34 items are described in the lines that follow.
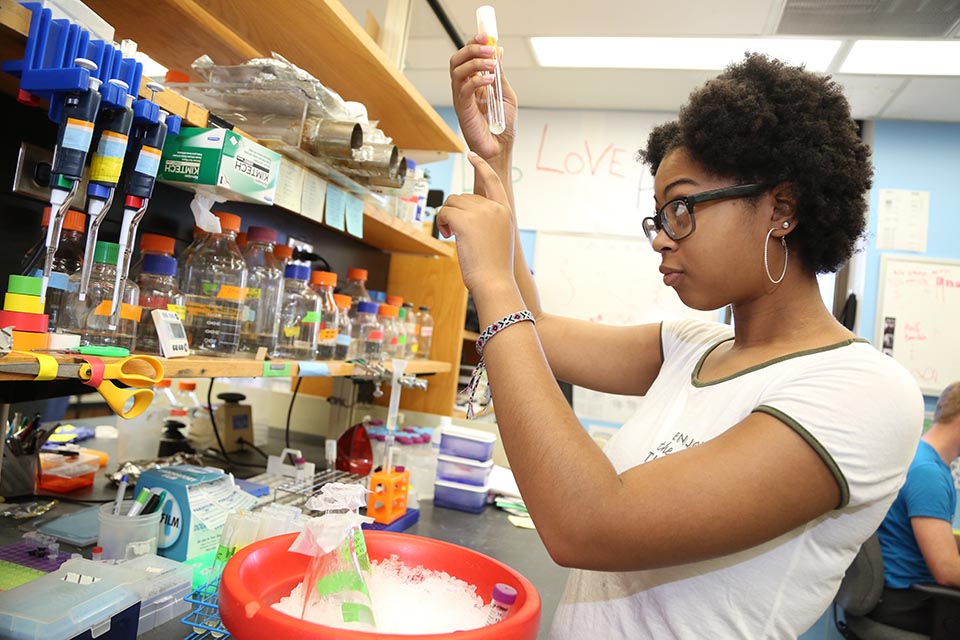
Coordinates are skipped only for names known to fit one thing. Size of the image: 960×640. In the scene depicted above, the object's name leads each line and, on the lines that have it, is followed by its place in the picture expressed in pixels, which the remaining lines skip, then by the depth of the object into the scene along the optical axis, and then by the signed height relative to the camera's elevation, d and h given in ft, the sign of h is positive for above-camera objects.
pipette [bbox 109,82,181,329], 2.93 +0.72
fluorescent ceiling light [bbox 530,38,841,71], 10.94 +5.98
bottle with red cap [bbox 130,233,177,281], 3.95 +0.41
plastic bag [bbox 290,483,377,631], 2.43 -1.01
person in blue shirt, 7.18 -1.67
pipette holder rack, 2.48 +0.97
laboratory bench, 4.06 -1.67
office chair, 6.98 -2.37
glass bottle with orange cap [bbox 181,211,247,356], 4.31 +0.15
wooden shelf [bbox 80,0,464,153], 4.40 +2.26
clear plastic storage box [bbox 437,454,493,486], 6.33 -1.28
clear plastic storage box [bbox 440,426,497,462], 6.44 -1.02
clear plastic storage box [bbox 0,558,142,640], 2.42 -1.28
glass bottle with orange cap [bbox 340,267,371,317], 6.93 +0.49
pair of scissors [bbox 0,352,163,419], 2.46 -0.32
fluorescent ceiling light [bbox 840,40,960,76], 10.50 +6.04
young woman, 2.25 -0.11
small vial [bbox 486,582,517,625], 2.69 -1.10
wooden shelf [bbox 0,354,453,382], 2.93 -0.31
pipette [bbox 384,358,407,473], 5.76 -0.65
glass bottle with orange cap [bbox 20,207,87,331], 3.28 +0.21
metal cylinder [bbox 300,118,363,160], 4.42 +1.38
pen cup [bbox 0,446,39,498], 4.61 -1.40
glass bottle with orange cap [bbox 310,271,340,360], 5.41 +0.14
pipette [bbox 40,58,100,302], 2.50 +0.69
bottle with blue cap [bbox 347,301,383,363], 6.66 -0.03
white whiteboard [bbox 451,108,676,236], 14.40 +4.47
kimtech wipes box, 3.54 +0.90
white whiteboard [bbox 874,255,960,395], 12.57 +1.75
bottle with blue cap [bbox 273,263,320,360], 5.12 +0.07
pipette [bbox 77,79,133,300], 2.73 +0.68
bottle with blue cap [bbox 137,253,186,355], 3.71 +0.11
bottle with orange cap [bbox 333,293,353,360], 5.85 +0.05
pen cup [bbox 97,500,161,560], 3.67 -1.38
